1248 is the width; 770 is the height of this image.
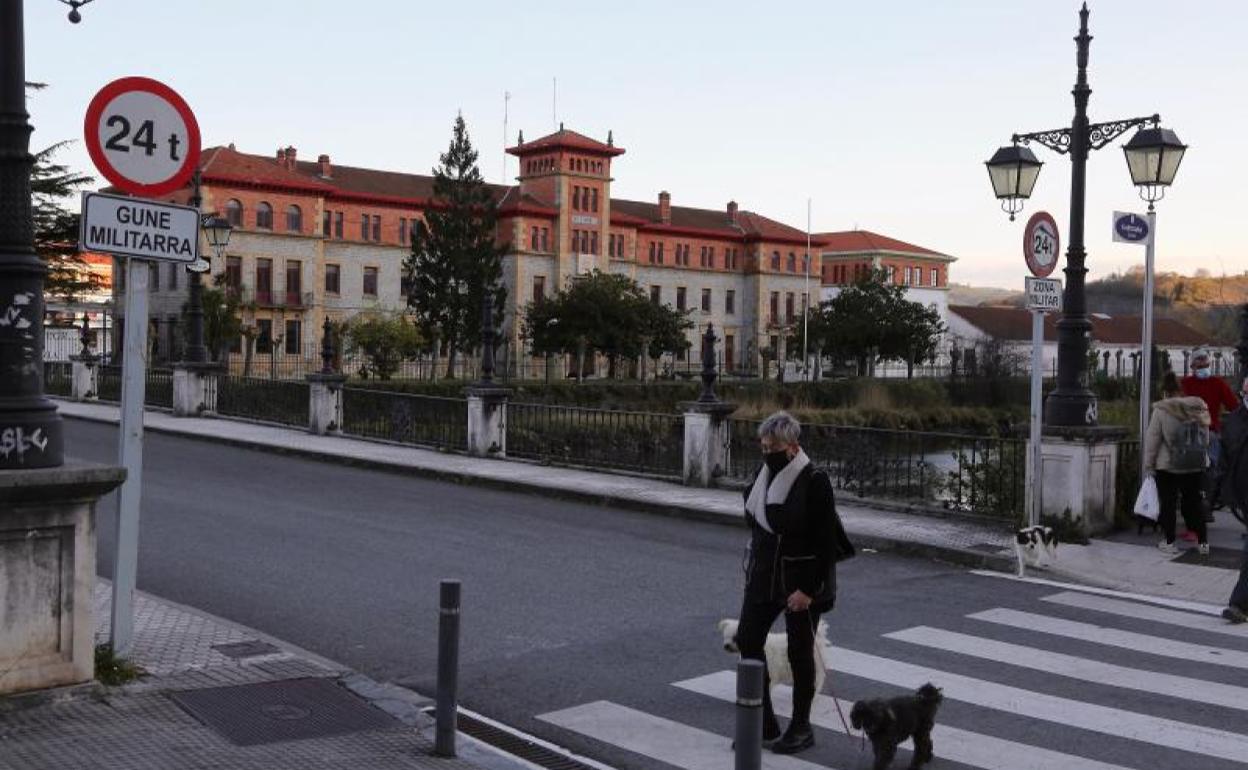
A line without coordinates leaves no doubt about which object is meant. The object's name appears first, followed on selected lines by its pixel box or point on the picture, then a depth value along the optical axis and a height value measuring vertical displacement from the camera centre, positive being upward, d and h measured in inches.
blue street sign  522.9 +67.5
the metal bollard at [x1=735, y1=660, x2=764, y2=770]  167.2 -47.9
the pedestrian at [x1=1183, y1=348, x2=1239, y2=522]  494.6 -3.0
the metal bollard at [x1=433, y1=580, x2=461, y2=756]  228.8 -59.3
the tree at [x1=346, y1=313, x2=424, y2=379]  2315.5 +42.5
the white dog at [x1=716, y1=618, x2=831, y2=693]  257.9 -61.3
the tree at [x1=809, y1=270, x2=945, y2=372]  3164.4 +135.8
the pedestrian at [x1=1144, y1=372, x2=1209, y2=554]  466.9 -28.0
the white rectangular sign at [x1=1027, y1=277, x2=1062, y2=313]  484.4 +34.5
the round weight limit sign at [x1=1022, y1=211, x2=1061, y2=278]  485.4 +55.0
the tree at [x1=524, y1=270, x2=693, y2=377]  2736.2 +109.6
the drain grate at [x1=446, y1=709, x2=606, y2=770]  239.5 -78.5
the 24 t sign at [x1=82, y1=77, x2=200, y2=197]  251.8 +47.5
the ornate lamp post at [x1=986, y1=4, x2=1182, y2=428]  511.8 +78.8
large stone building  2783.0 +332.8
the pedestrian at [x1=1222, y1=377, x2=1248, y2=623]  355.9 -27.1
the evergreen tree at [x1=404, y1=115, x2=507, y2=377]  2738.7 +247.7
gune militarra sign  255.0 +27.9
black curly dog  224.4 -65.7
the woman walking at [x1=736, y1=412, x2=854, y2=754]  241.3 -37.0
